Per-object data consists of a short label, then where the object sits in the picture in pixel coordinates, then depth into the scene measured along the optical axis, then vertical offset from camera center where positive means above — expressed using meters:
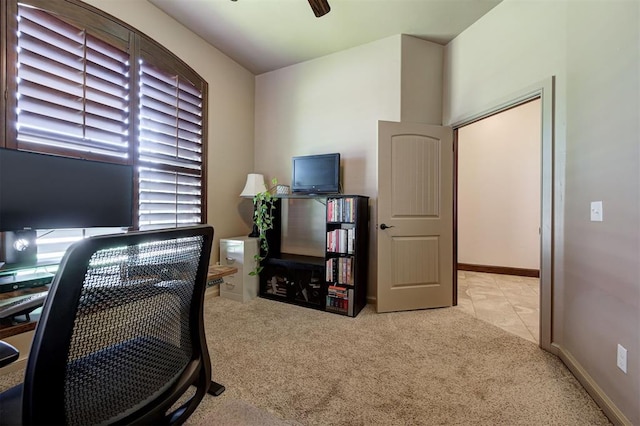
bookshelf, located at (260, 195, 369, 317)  2.70 -0.50
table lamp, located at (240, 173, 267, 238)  3.24 +0.30
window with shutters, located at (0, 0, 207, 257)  1.75 +0.88
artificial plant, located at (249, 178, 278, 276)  3.09 -0.12
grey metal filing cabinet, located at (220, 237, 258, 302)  2.99 -0.60
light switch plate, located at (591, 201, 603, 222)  1.50 +0.02
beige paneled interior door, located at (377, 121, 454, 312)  2.71 -0.03
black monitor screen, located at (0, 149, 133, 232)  1.35 +0.11
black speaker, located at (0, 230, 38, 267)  1.37 -0.20
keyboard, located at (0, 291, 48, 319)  0.83 -0.32
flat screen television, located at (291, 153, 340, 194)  2.97 +0.45
